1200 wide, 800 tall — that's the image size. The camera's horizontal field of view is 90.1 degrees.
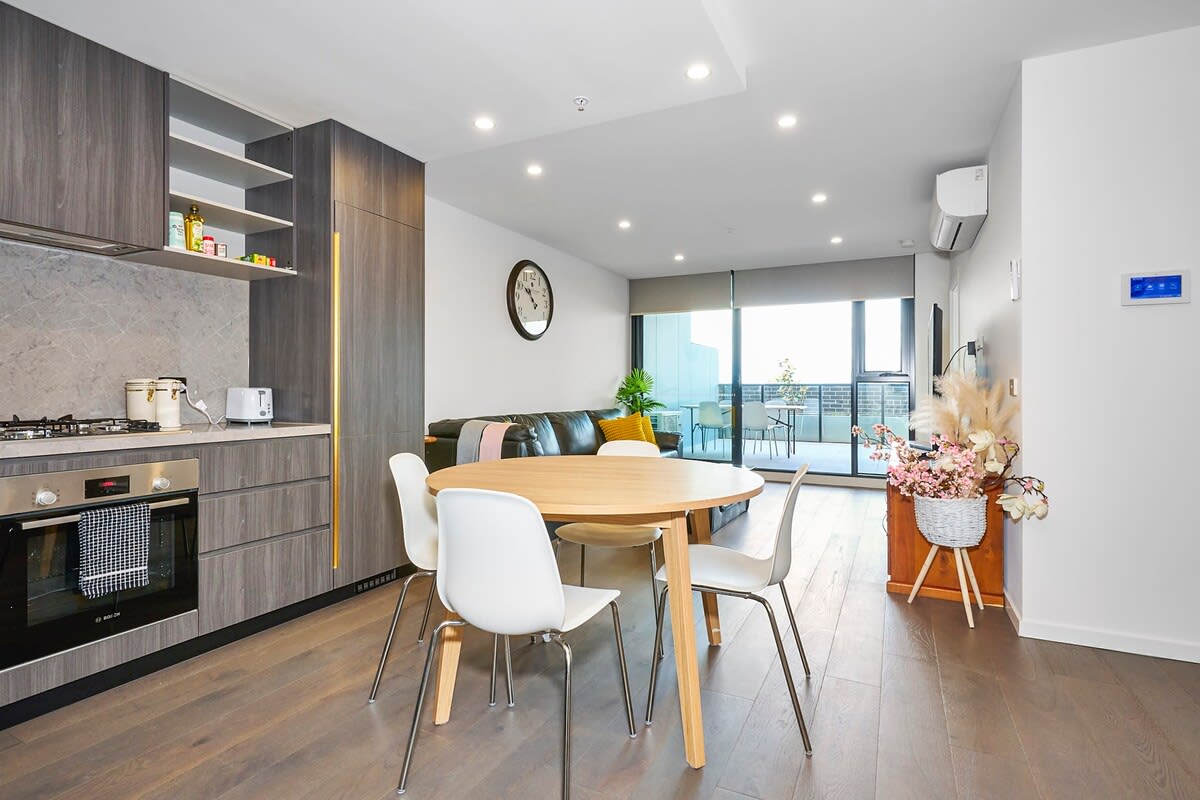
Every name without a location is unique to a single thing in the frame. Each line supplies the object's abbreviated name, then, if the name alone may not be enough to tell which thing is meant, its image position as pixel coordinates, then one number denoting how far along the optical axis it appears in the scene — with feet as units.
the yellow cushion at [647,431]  20.26
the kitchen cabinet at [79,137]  6.96
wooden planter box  9.93
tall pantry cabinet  10.07
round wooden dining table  5.44
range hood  7.29
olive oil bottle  9.00
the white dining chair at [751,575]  5.97
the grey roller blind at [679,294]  23.85
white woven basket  9.14
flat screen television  16.17
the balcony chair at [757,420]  24.26
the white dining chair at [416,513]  7.29
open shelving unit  9.00
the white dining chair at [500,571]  4.80
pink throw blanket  12.44
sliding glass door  21.98
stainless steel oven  6.29
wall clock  17.84
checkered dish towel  6.91
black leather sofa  12.64
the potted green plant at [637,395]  23.77
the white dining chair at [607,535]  8.18
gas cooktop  6.80
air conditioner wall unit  11.68
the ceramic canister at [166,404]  8.62
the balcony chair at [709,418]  24.63
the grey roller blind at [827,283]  21.07
